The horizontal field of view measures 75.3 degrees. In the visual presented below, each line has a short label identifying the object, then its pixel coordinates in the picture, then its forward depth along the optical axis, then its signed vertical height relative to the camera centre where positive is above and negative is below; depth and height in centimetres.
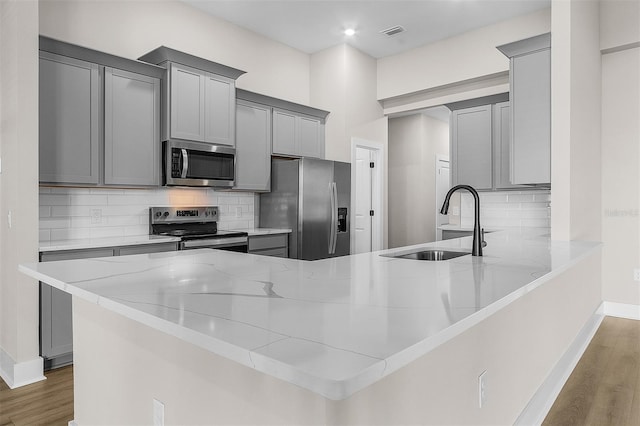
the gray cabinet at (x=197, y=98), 376 +109
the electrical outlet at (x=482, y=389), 157 -68
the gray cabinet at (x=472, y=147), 492 +77
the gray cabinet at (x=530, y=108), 370 +93
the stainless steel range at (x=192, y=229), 380 -18
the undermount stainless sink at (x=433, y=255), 248 -27
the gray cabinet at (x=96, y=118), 310 +77
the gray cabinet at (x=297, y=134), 496 +96
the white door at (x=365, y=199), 590 +17
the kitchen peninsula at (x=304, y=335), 82 -26
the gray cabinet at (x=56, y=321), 285 -76
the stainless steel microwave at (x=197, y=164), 376 +46
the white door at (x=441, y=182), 731 +54
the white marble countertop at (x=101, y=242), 293 -23
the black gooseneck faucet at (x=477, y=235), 211 -13
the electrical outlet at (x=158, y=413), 141 -69
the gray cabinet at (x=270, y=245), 434 -36
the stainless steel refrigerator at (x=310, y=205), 468 +7
